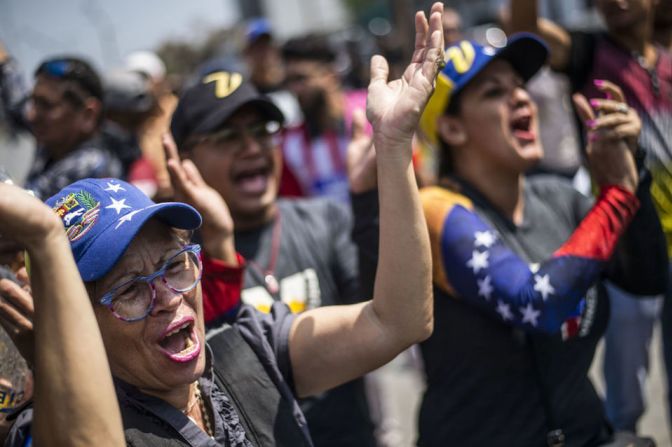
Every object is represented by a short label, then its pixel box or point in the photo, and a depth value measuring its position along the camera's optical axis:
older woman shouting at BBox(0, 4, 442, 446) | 1.83
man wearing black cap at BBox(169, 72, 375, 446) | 3.03
